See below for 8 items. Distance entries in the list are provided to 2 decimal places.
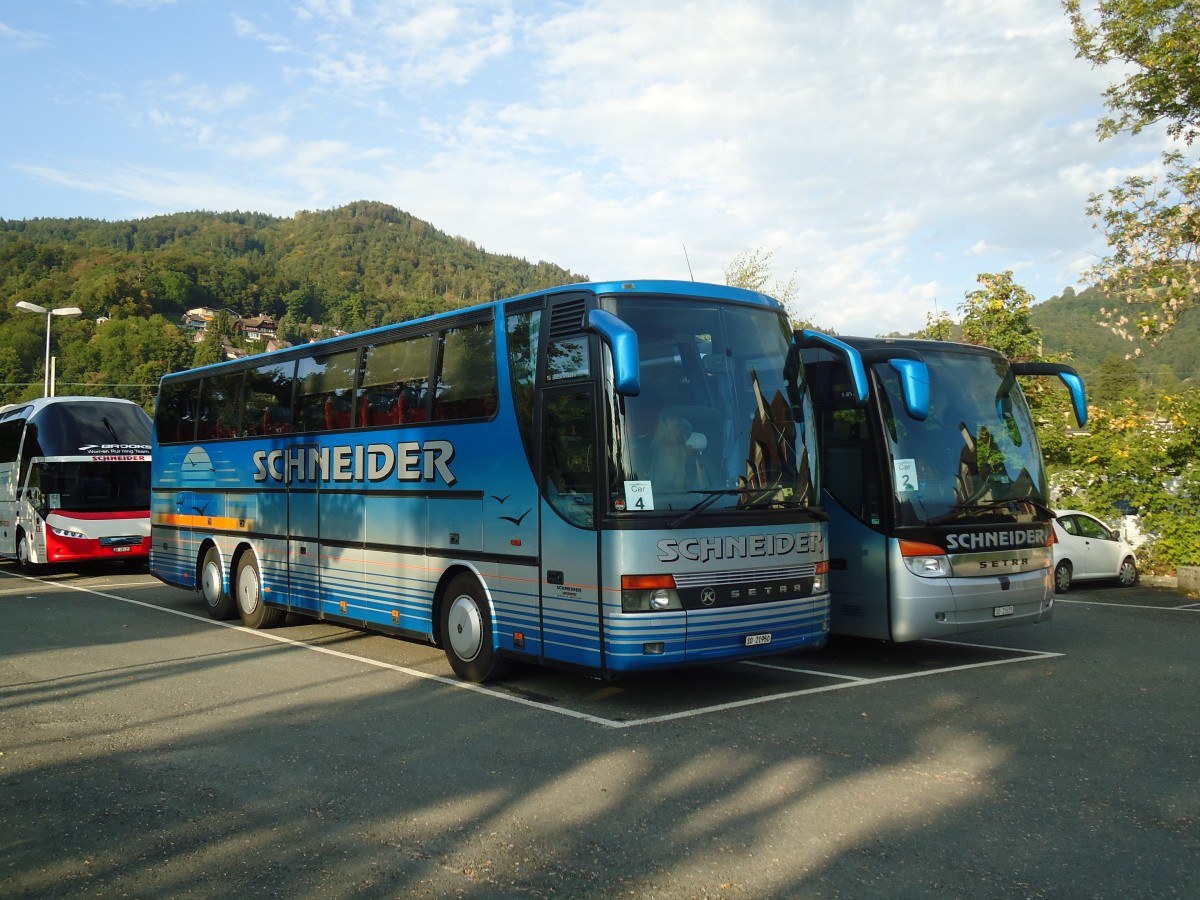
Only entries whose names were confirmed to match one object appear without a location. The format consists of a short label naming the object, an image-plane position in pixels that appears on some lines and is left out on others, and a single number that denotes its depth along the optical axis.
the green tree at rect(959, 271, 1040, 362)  23.73
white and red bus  21.39
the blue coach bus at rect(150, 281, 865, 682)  7.97
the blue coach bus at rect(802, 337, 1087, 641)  9.80
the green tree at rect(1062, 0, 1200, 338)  17.67
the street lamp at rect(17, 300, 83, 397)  36.62
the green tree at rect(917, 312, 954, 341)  26.62
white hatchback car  18.36
